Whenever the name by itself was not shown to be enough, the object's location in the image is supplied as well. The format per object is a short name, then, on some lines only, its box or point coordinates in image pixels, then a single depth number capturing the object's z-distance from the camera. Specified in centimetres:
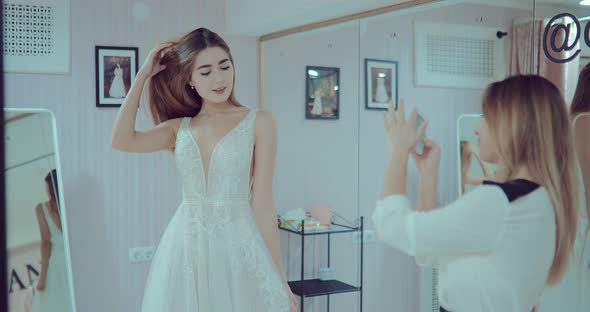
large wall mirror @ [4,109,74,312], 319
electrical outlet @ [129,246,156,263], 376
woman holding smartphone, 127
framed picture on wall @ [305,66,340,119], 341
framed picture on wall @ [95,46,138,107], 362
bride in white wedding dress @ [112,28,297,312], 231
